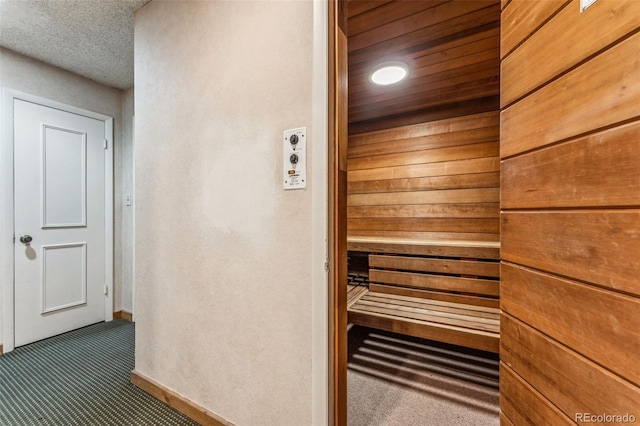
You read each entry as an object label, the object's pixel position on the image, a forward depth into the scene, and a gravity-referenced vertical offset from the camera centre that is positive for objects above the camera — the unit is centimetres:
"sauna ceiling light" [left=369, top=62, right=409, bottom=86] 202 +108
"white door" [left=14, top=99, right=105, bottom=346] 233 -8
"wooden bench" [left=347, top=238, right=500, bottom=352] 176 -65
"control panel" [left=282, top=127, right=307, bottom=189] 110 +22
